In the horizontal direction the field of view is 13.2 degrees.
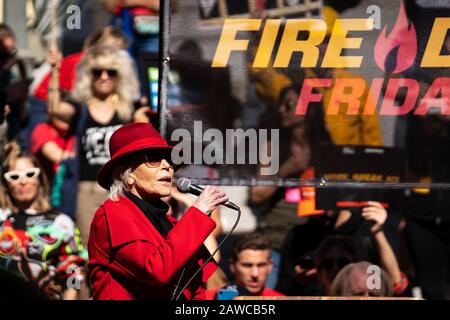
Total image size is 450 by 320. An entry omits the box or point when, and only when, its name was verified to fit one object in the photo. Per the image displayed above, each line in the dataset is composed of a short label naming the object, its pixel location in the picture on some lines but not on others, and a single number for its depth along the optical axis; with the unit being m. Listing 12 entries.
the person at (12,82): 13.08
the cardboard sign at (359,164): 11.18
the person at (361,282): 11.57
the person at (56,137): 13.11
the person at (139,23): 13.03
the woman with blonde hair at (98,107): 12.88
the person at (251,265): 12.46
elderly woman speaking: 8.41
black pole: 10.92
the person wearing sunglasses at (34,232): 12.41
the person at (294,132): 11.14
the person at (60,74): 12.95
